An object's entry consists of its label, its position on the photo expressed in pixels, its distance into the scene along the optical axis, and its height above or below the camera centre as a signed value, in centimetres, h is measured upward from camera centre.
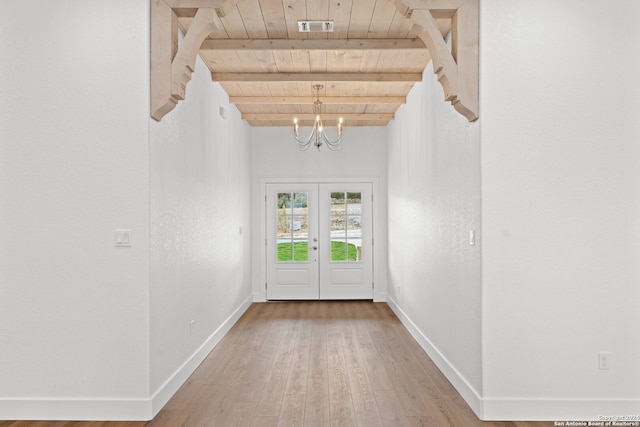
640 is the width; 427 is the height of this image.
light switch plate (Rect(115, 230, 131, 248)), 291 -15
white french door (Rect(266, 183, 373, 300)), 738 -43
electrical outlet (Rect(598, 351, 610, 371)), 288 -93
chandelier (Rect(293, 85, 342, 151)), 529 +118
